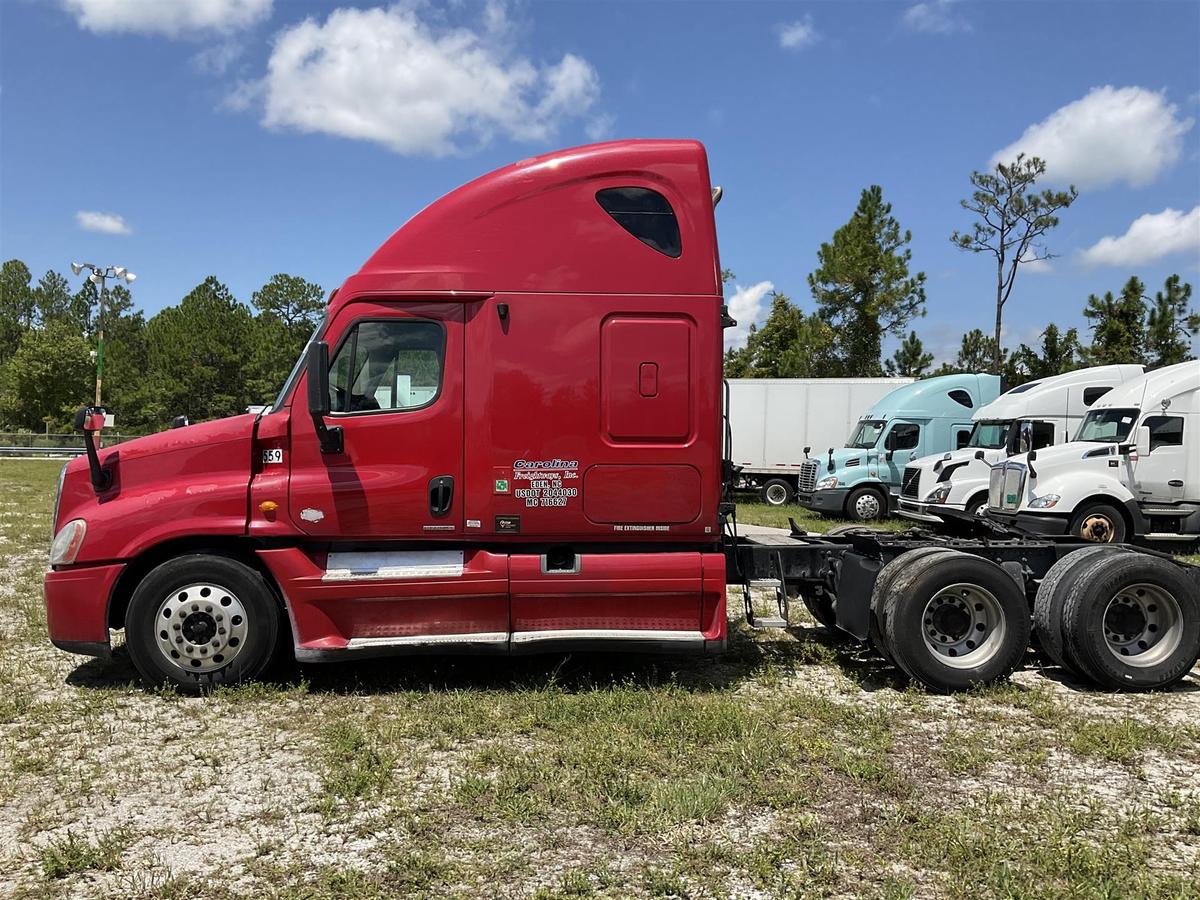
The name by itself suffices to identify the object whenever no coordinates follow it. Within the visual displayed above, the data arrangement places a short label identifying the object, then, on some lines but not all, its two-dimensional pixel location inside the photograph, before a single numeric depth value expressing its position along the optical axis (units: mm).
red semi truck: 5656
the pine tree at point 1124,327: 29500
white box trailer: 22297
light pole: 27948
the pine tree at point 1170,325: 28875
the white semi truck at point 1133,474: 13422
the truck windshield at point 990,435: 17312
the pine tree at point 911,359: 35562
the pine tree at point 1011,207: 34719
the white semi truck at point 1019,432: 15852
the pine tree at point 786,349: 33688
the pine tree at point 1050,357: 31438
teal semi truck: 19109
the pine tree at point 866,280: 32844
